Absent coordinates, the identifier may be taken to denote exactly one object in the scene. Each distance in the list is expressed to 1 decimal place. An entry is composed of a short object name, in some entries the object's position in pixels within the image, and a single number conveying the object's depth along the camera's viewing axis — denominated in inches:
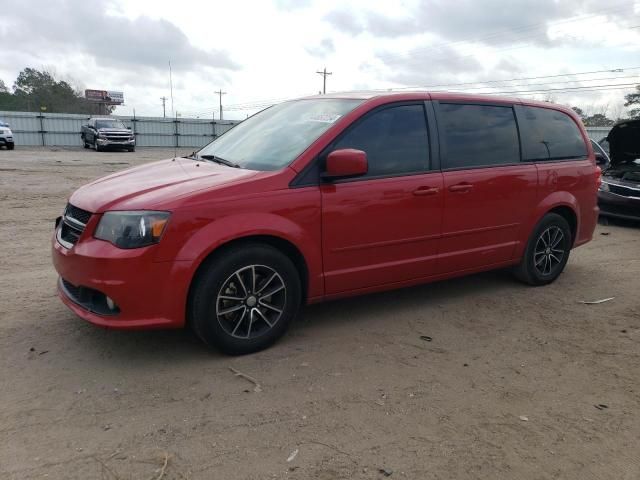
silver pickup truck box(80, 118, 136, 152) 1123.9
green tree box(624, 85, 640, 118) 1568.2
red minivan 128.5
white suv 1012.5
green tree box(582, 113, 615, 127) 1696.6
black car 339.6
